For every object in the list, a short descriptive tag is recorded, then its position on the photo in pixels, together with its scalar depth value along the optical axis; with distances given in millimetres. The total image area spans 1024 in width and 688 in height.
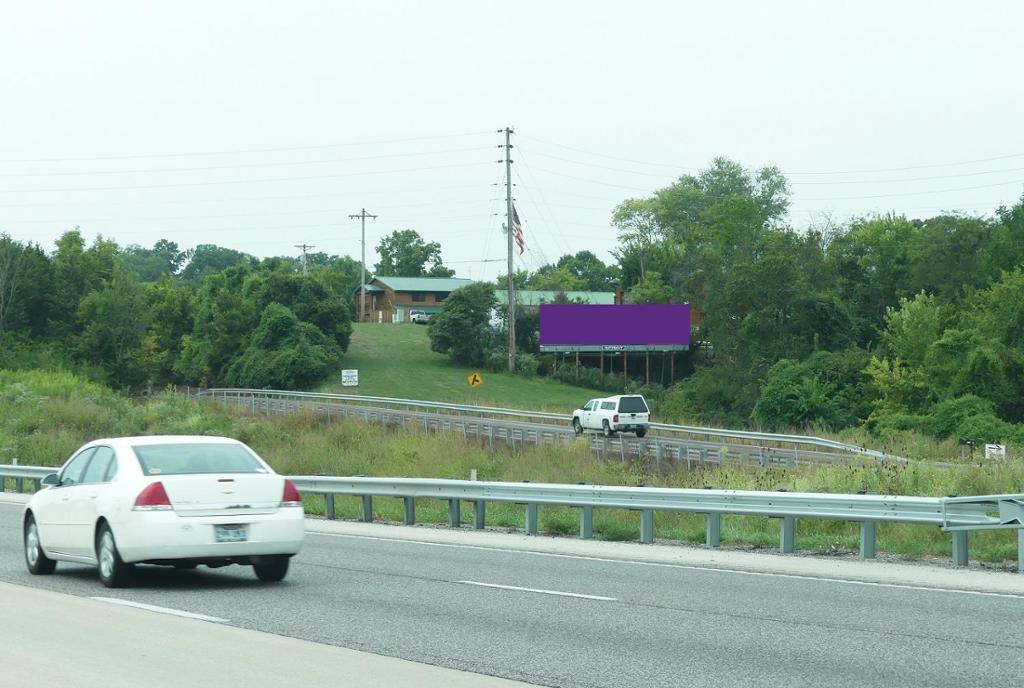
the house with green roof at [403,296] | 153500
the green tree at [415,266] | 196875
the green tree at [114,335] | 109875
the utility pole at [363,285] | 136125
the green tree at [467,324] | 105125
